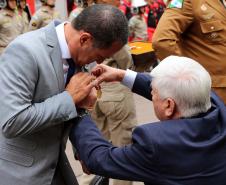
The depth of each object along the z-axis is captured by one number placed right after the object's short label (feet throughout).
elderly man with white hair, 4.95
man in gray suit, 5.16
